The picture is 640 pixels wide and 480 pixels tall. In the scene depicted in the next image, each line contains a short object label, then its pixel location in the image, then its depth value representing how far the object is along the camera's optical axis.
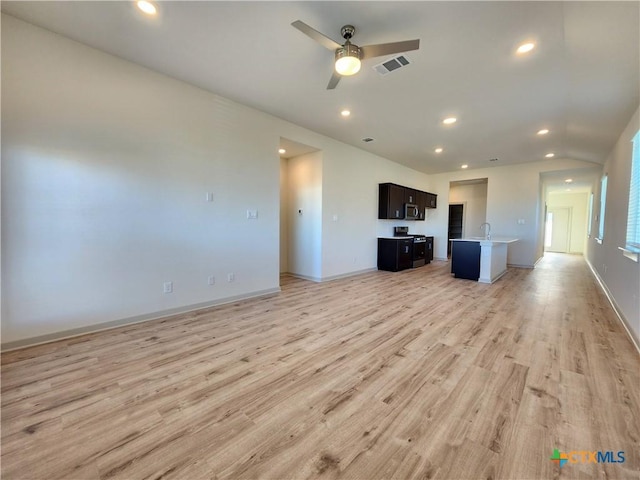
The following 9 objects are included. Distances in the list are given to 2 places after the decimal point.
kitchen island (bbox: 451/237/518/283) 5.25
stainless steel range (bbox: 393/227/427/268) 7.14
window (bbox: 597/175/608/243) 5.16
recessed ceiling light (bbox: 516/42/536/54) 2.38
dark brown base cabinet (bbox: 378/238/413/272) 6.40
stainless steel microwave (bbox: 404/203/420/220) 7.11
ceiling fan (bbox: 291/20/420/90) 2.08
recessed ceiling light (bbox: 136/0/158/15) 2.08
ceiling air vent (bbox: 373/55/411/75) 2.63
